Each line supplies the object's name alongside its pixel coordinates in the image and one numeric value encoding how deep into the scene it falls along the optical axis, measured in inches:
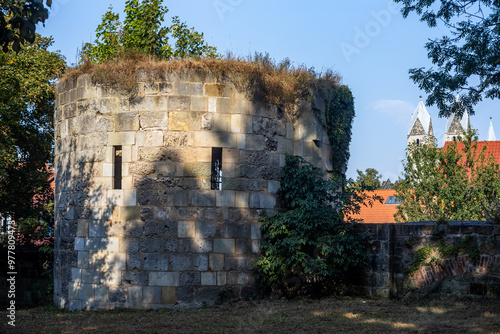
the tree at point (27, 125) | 666.2
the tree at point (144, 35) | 540.1
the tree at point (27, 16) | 272.7
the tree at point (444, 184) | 1325.0
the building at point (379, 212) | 1723.7
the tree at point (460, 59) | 446.9
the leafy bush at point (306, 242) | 429.4
